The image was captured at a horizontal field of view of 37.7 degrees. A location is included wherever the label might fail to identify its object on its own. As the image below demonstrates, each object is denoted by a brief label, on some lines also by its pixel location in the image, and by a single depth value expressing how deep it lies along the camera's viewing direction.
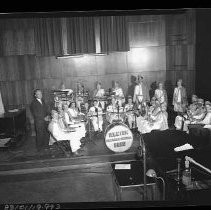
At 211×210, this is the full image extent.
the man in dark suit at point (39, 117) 7.92
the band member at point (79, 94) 10.54
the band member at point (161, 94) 10.64
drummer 9.04
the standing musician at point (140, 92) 11.04
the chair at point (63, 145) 7.65
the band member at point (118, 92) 10.23
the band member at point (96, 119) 9.03
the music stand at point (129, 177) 5.07
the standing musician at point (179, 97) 10.52
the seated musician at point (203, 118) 8.04
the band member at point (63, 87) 11.00
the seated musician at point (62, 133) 7.61
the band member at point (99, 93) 10.96
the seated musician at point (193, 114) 8.30
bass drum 7.35
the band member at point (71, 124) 7.80
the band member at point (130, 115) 9.13
